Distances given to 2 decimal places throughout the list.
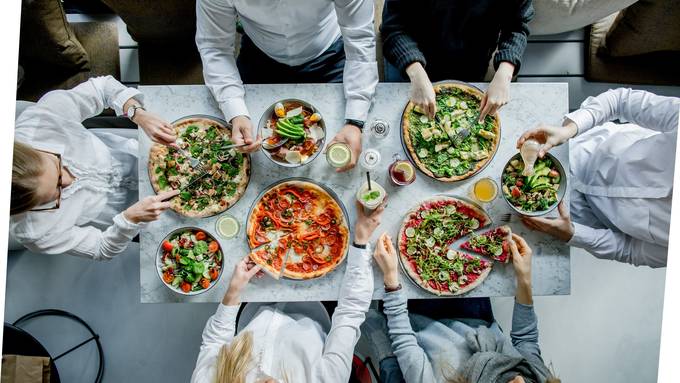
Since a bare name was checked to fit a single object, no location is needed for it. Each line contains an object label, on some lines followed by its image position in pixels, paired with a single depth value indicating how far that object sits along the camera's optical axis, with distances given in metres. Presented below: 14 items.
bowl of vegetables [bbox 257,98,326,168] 1.68
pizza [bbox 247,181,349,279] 1.70
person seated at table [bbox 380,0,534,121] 1.66
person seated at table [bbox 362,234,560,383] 1.54
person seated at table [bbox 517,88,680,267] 1.56
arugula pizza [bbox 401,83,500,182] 1.69
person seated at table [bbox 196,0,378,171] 1.59
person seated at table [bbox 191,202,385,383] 1.59
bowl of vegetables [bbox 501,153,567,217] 1.67
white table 1.71
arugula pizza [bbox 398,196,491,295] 1.69
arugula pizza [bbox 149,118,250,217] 1.69
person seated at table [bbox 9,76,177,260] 1.56
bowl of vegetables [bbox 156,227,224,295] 1.67
